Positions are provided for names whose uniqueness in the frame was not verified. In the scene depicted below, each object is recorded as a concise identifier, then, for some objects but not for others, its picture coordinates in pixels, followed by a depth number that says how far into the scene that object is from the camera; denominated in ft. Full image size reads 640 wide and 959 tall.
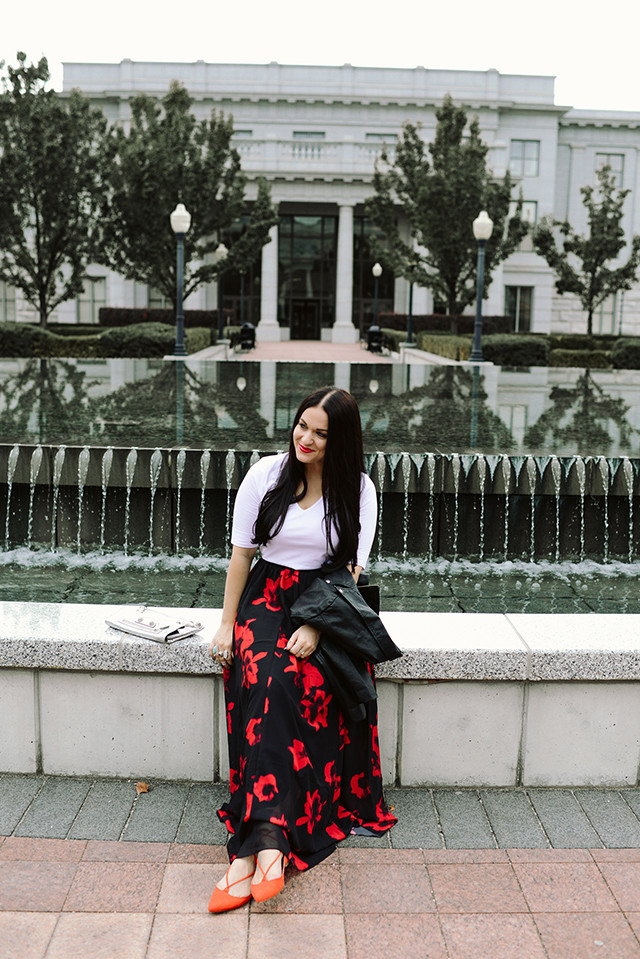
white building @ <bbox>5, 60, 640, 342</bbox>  164.55
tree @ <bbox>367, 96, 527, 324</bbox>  101.14
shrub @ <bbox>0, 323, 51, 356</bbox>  87.35
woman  10.94
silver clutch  12.84
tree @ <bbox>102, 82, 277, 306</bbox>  93.56
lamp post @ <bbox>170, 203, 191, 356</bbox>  78.07
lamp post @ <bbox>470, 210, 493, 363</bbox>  79.71
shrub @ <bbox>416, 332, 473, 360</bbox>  85.81
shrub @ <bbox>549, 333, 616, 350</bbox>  123.13
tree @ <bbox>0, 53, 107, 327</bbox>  93.35
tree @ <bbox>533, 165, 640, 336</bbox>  127.65
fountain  25.52
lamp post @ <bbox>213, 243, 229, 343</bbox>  105.81
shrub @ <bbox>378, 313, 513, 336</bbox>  144.77
